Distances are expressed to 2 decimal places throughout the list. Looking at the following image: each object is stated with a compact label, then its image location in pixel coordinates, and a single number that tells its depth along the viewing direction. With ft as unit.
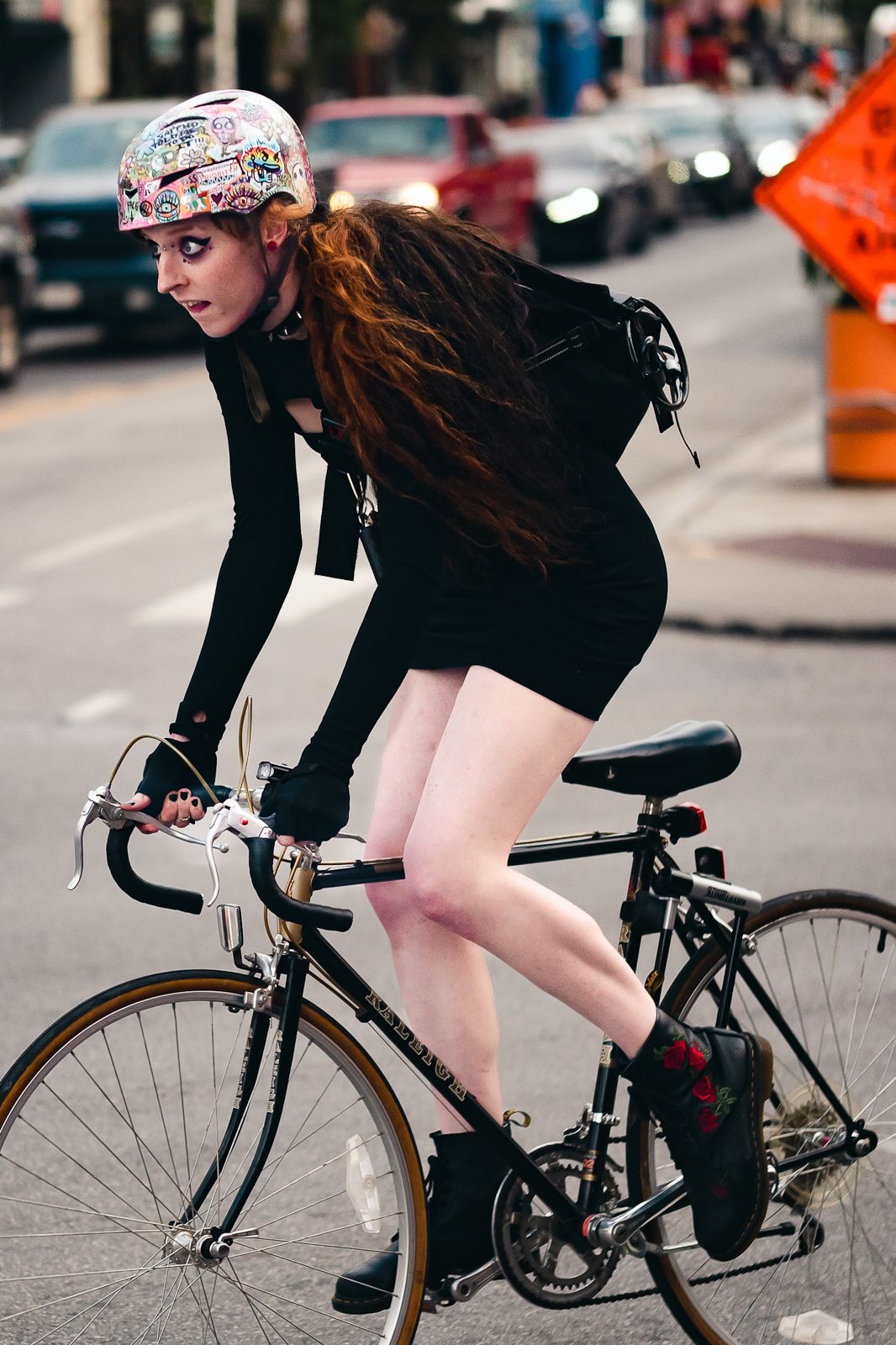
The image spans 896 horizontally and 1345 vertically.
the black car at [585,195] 92.12
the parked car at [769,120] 133.08
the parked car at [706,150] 121.39
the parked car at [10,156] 61.98
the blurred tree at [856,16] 199.62
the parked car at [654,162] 104.58
